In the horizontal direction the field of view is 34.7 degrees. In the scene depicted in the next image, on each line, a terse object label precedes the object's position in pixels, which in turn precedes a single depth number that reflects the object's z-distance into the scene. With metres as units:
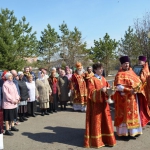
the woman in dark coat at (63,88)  9.80
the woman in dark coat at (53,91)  9.35
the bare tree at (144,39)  23.17
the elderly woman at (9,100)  6.39
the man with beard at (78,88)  9.48
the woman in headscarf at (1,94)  5.57
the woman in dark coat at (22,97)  7.79
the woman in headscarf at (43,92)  8.71
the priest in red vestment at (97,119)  5.16
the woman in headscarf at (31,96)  8.30
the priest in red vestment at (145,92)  5.95
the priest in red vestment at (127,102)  5.38
